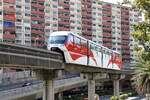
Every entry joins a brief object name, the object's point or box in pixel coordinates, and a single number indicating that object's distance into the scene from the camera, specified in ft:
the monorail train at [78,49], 141.79
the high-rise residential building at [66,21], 368.89
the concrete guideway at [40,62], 97.60
